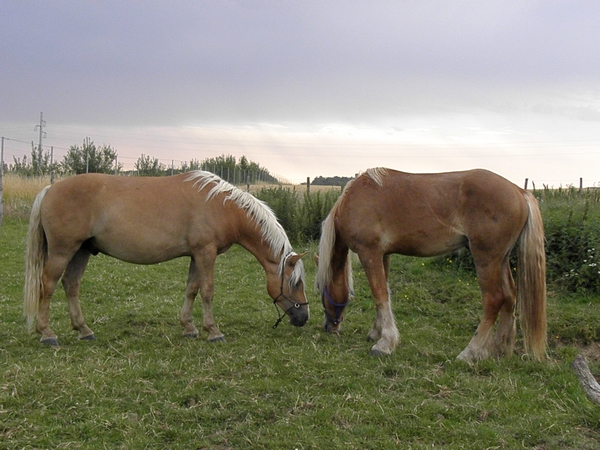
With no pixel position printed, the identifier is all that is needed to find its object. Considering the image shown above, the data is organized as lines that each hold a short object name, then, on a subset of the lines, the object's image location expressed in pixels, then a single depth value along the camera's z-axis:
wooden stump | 4.07
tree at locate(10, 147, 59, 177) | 23.54
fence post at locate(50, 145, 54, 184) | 22.34
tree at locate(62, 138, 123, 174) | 24.94
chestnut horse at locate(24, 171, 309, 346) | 5.83
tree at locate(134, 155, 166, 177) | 25.70
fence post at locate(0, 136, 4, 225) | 14.60
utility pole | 24.18
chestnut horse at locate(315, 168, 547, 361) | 5.32
